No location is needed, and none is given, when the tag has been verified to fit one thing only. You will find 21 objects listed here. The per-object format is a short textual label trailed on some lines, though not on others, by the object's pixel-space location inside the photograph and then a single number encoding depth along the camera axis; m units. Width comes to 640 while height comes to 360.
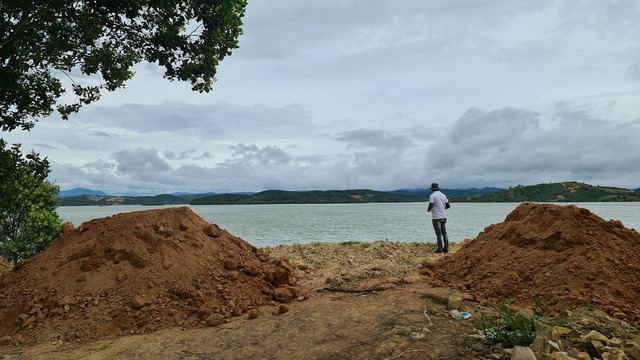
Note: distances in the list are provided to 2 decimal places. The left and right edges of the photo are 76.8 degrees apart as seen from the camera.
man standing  15.23
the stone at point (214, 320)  7.55
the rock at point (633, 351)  5.12
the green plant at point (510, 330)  5.50
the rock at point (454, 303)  7.53
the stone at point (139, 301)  7.74
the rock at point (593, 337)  5.56
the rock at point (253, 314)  7.81
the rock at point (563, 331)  5.95
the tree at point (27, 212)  11.65
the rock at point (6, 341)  7.05
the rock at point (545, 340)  5.13
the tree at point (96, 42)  9.22
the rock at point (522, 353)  4.79
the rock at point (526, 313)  6.15
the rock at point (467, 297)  8.27
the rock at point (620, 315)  6.97
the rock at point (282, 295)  8.90
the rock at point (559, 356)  4.88
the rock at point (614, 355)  5.08
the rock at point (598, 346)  5.34
